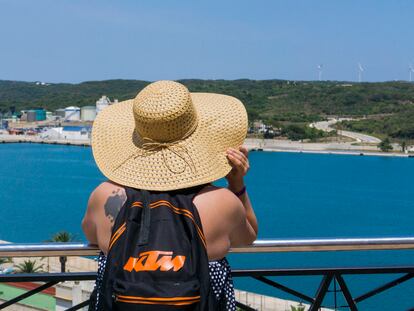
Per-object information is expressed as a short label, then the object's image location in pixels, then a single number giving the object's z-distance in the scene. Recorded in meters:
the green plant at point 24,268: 9.10
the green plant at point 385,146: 53.74
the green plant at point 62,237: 13.09
